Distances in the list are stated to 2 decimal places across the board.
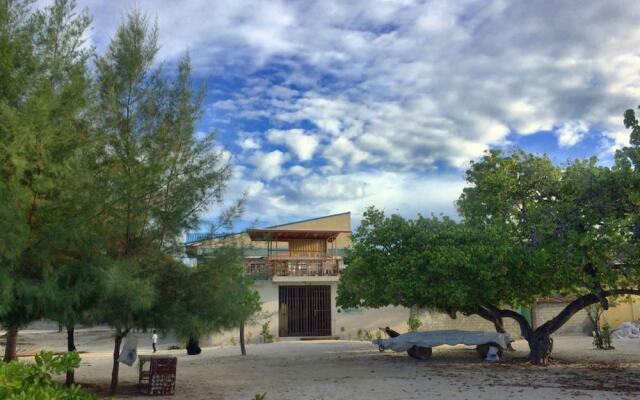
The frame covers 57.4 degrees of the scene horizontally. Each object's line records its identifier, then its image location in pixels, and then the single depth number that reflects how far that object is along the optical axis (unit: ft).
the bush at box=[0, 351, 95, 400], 13.05
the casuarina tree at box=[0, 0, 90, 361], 28.53
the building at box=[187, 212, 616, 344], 84.07
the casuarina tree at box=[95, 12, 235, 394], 34.24
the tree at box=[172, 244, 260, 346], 35.27
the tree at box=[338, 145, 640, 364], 44.83
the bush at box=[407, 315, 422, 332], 77.71
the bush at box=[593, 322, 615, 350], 65.57
